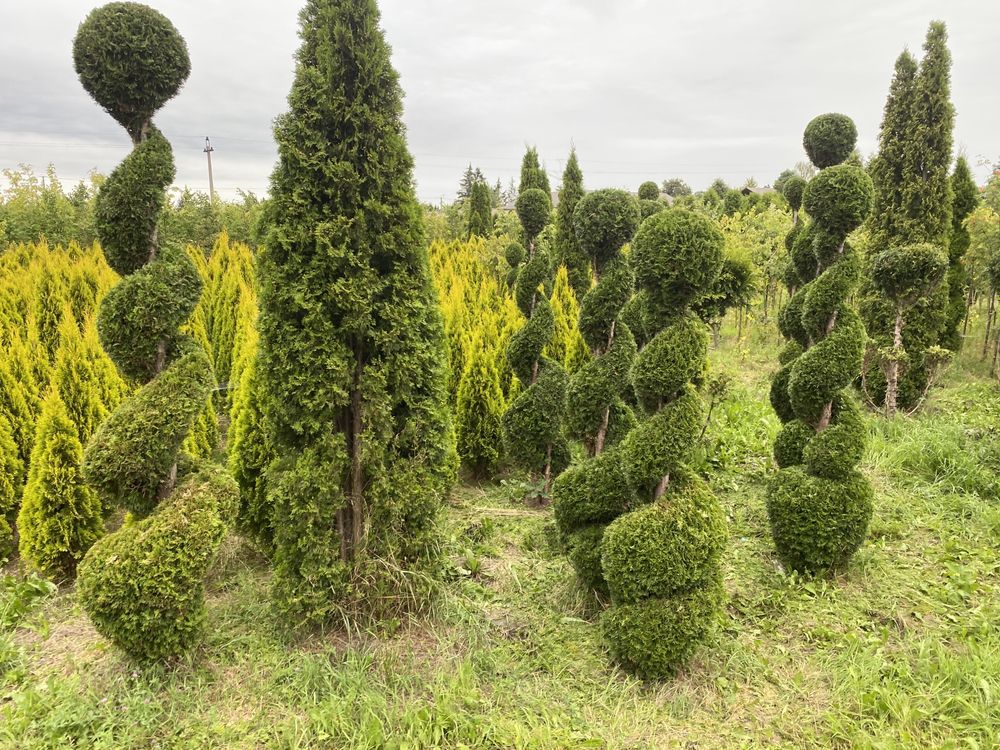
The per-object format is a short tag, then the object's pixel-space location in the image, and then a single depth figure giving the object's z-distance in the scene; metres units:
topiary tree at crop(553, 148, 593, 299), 11.16
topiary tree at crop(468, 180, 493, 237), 17.41
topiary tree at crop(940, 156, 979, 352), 9.95
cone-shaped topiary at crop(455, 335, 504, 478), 6.23
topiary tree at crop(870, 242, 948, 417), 6.43
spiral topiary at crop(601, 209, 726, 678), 3.21
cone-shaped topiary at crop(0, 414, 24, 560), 4.37
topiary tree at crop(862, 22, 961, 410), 8.45
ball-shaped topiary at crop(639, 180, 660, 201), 18.14
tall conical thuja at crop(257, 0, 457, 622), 3.22
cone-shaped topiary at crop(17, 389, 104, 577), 3.99
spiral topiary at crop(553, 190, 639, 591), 4.38
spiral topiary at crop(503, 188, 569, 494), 5.41
